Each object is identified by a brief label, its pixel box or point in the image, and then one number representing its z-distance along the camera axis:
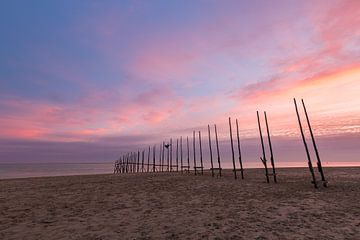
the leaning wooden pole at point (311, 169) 16.38
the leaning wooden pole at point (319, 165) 16.58
